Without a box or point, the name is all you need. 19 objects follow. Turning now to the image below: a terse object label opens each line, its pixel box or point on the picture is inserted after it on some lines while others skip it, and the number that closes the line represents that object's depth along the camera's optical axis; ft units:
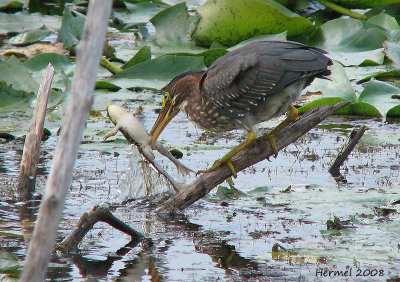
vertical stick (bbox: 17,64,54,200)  34.78
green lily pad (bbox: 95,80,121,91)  51.88
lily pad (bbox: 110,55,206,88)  51.13
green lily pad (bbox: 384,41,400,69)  50.34
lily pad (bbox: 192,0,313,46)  53.72
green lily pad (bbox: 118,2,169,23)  71.61
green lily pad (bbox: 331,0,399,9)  62.59
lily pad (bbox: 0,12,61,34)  70.18
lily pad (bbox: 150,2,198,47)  56.85
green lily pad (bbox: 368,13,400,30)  58.80
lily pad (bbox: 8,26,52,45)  64.90
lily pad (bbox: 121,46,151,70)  52.42
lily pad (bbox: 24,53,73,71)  52.80
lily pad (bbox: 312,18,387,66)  55.36
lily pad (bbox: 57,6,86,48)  58.18
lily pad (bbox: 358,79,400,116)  47.62
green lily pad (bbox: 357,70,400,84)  52.44
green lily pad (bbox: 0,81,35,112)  47.26
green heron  32.35
